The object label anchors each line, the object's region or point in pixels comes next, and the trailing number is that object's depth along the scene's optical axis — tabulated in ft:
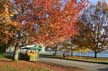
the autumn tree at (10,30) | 36.03
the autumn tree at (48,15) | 37.01
